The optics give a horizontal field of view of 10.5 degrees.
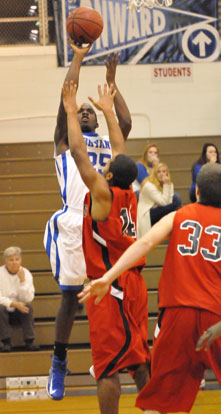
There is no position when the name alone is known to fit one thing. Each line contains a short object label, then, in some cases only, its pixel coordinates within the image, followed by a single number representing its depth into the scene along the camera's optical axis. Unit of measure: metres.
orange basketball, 9.02
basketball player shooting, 9.33
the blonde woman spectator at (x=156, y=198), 15.28
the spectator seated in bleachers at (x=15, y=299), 13.88
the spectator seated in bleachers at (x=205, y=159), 16.25
